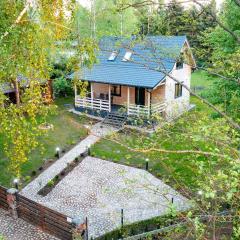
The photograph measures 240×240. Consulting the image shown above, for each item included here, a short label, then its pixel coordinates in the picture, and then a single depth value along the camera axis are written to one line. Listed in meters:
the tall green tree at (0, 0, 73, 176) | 6.83
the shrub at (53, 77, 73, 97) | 28.30
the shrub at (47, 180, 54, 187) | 13.64
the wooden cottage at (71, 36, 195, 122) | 20.98
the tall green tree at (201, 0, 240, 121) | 14.00
